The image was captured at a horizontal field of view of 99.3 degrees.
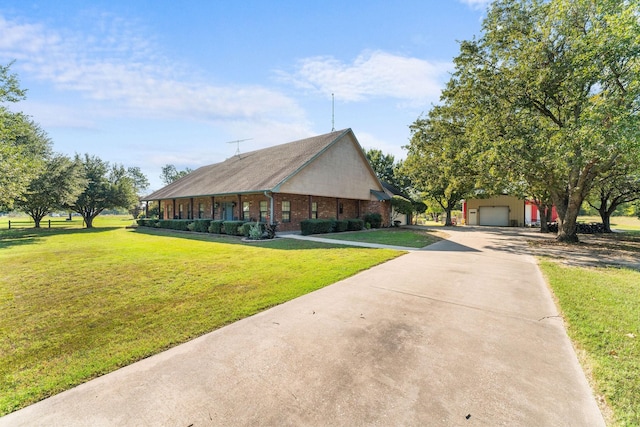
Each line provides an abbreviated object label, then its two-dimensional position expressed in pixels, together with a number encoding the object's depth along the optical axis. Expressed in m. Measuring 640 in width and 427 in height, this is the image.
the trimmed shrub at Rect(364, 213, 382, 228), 24.06
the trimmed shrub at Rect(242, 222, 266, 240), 14.83
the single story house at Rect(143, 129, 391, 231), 17.91
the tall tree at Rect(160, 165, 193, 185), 80.69
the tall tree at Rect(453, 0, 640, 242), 9.38
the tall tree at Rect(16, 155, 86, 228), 21.62
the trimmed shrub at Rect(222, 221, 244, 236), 16.52
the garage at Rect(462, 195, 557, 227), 32.91
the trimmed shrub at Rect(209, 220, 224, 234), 18.16
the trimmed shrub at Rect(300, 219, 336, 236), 17.48
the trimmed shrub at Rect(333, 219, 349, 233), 19.61
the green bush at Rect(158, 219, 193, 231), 21.69
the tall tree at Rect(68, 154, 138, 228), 27.81
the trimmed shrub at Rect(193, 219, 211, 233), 19.56
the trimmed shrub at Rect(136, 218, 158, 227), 25.77
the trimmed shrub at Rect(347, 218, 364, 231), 21.20
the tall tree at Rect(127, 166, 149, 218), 78.00
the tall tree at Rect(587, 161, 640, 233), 21.34
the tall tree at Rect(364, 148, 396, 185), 44.19
